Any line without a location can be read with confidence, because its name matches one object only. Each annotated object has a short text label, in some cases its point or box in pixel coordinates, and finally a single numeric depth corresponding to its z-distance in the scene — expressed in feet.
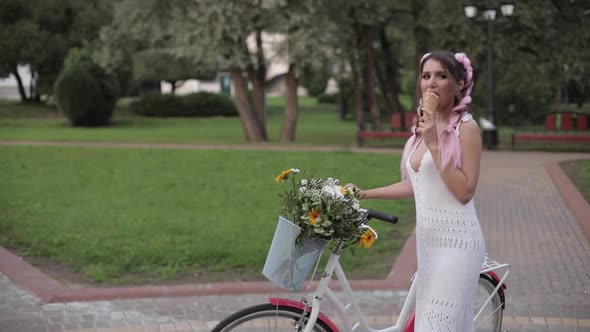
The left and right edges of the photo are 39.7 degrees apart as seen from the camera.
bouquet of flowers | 10.91
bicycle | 11.30
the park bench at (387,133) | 74.95
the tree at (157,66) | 138.72
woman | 11.13
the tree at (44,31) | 126.82
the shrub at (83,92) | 105.19
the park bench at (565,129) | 70.74
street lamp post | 68.59
